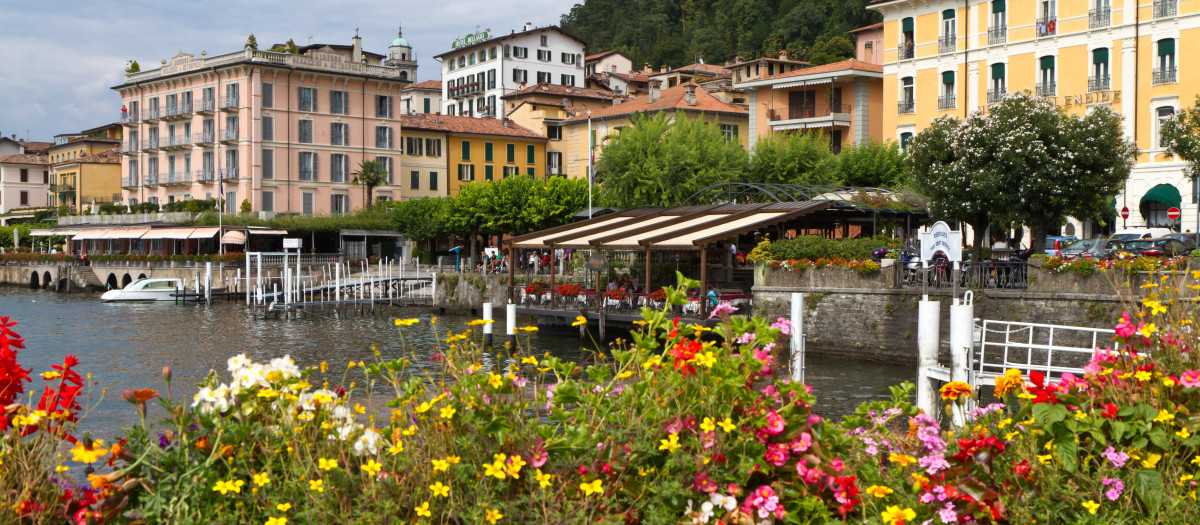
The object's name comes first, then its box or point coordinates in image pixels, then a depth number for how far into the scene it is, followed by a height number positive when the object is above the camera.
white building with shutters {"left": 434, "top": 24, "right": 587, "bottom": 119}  90.31 +15.65
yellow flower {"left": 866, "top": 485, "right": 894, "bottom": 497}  5.14 -1.15
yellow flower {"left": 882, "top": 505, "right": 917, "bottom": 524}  4.88 -1.19
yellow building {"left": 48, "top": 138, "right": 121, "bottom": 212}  84.56 +5.83
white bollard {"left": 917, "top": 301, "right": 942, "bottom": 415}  14.73 -1.39
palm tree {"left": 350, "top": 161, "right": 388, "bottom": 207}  66.62 +4.55
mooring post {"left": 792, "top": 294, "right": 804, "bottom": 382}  18.11 -1.17
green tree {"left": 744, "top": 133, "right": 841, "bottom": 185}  46.50 +3.76
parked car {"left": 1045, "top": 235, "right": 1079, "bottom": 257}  35.59 +0.26
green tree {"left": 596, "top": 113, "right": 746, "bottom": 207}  45.86 +3.76
